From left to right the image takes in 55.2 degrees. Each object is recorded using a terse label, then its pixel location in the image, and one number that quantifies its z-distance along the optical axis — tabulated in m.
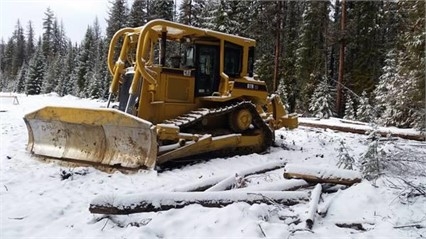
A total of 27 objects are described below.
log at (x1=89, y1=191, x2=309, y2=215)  4.75
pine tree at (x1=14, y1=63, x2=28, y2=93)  64.44
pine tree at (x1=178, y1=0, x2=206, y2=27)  34.50
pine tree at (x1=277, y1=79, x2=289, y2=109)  28.31
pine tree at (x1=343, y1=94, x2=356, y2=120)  24.56
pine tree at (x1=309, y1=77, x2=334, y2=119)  23.98
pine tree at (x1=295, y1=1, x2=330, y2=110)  31.08
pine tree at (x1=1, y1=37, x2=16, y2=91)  77.31
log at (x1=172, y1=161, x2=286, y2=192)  5.72
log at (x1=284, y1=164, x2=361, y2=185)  6.02
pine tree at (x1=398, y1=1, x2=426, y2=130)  15.36
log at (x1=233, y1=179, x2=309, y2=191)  5.64
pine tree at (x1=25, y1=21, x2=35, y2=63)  89.56
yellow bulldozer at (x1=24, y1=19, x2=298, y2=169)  7.80
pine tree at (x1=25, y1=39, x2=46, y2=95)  56.75
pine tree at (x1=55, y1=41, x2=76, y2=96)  55.75
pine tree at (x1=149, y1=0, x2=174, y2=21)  35.47
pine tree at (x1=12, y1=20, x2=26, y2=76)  83.88
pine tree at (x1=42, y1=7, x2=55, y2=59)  77.06
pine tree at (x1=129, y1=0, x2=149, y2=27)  37.34
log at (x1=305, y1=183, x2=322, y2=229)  4.68
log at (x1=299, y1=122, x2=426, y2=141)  13.08
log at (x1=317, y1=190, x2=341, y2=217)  5.02
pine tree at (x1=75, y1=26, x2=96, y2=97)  51.03
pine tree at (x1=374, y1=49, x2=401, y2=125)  18.78
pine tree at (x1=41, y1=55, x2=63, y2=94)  58.08
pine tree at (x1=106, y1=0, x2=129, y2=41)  42.38
